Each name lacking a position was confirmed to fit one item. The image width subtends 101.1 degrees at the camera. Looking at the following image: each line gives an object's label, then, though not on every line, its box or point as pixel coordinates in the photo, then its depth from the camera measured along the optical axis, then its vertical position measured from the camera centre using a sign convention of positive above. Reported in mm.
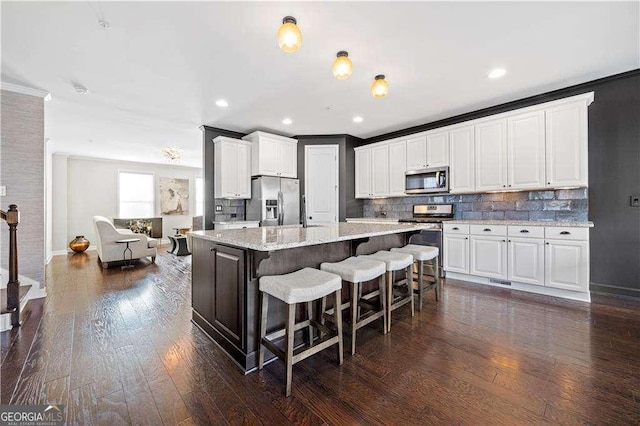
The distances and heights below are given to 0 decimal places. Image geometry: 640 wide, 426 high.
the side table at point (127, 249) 4980 -681
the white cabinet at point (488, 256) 3533 -606
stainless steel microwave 4348 +556
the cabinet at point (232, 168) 4738 +844
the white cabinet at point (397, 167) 4914 +877
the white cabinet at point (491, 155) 3773 +844
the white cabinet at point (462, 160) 4070 +829
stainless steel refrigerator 4926 +234
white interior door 5438 +687
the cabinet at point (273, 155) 4930 +1135
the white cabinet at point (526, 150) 3461 +837
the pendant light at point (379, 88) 2537 +1215
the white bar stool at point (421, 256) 2818 -469
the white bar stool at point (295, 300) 1579 -556
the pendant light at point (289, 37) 1737 +1178
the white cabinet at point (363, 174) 5473 +830
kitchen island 1791 -418
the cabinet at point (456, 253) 3842 -604
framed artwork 8336 +567
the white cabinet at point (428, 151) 4363 +1071
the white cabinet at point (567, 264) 3004 -618
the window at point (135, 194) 7680 +586
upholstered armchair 4879 -597
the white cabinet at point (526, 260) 3270 -612
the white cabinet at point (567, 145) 3164 +834
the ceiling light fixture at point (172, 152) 6082 +1436
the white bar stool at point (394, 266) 2336 -487
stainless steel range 4094 -120
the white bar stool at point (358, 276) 1979 -487
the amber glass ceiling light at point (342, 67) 2113 +1185
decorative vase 6566 -758
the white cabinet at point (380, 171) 5173 +844
